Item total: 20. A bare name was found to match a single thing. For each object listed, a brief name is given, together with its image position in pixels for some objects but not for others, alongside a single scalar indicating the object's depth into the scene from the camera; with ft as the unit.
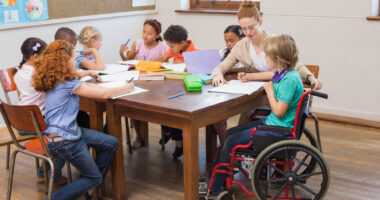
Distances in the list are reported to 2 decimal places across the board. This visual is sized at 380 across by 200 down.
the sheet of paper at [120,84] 9.04
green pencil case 9.06
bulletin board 14.85
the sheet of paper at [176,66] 10.92
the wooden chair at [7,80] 10.34
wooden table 8.04
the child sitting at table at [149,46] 12.60
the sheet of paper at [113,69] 10.80
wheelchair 8.04
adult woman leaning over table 9.57
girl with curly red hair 8.32
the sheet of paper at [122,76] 10.06
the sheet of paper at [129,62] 11.88
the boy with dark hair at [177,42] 11.83
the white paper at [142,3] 17.60
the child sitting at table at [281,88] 8.23
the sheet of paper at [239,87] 8.96
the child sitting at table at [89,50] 11.11
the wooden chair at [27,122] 8.06
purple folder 10.62
